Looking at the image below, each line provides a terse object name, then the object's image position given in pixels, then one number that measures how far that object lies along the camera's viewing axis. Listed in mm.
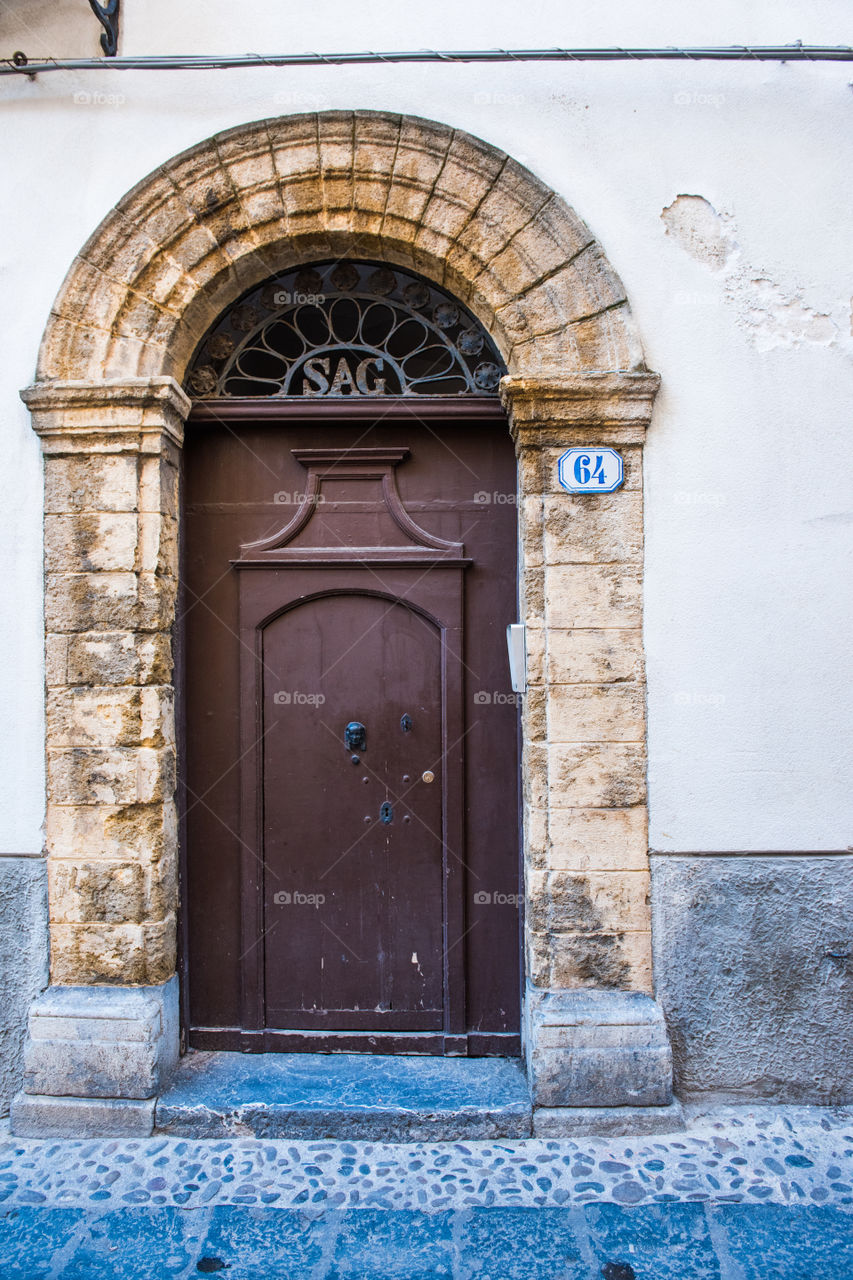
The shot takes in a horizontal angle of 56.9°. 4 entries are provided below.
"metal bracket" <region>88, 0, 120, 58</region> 3252
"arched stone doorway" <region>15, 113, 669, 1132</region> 3184
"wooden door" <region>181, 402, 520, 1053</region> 3506
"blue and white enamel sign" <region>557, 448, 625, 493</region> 3215
